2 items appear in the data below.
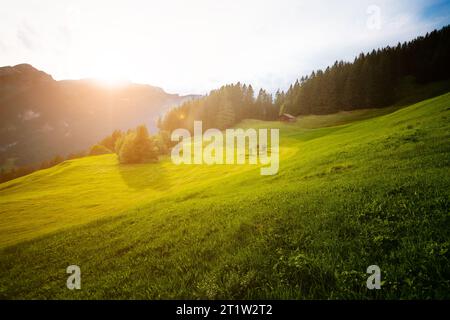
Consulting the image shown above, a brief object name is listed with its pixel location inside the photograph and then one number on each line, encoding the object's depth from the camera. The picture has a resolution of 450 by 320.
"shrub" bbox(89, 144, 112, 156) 117.88
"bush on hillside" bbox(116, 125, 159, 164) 74.81
